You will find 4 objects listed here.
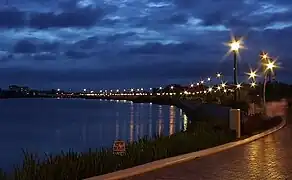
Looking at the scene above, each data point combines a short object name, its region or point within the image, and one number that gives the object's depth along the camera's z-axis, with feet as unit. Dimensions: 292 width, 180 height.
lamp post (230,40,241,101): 89.75
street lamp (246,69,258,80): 224.53
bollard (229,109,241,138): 70.15
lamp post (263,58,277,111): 148.21
